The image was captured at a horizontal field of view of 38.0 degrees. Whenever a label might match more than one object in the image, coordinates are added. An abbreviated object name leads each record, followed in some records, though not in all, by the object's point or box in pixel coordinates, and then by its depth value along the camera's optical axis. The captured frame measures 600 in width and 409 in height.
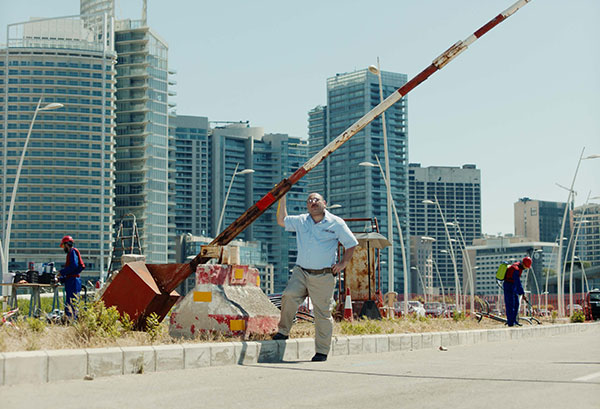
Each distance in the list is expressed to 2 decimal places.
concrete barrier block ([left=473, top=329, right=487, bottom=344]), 14.84
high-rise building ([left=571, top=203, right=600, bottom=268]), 139.12
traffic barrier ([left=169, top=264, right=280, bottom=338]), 10.33
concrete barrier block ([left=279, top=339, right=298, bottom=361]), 9.93
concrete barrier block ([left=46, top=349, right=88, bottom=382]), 7.26
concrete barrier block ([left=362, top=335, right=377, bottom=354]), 11.33
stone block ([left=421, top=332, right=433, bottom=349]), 12.87
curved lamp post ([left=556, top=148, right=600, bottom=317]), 45.39
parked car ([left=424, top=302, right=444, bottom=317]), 78.16
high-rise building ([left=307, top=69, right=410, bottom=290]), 184.12
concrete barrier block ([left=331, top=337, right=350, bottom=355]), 10.68
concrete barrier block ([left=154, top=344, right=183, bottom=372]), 8.33
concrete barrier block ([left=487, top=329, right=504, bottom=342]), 15.43
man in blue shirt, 9.88
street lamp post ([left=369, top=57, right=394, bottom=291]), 32.02
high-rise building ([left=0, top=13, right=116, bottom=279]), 167.38
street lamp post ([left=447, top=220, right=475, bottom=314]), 64.26
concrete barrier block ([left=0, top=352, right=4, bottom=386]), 6.84
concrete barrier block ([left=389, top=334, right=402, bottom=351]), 12.02
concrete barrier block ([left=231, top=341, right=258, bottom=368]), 8.79
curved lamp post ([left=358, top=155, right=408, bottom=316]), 37.26
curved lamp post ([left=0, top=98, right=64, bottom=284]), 35.78
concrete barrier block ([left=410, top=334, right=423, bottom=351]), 12.58
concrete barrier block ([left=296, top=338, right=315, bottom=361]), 10.21
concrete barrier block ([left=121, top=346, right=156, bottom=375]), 7.96
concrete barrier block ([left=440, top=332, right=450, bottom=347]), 13.51
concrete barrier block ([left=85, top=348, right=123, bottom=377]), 7.66
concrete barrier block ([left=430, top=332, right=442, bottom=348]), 13.19
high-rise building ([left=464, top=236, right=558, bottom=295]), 177.12
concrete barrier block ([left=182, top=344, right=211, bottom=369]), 8.65
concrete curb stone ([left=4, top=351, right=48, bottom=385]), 6.88
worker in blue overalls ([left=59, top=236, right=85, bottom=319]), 13.44
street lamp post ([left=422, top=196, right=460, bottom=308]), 54.29
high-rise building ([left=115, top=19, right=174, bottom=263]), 173.12
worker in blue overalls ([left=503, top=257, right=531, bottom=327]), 18.25
